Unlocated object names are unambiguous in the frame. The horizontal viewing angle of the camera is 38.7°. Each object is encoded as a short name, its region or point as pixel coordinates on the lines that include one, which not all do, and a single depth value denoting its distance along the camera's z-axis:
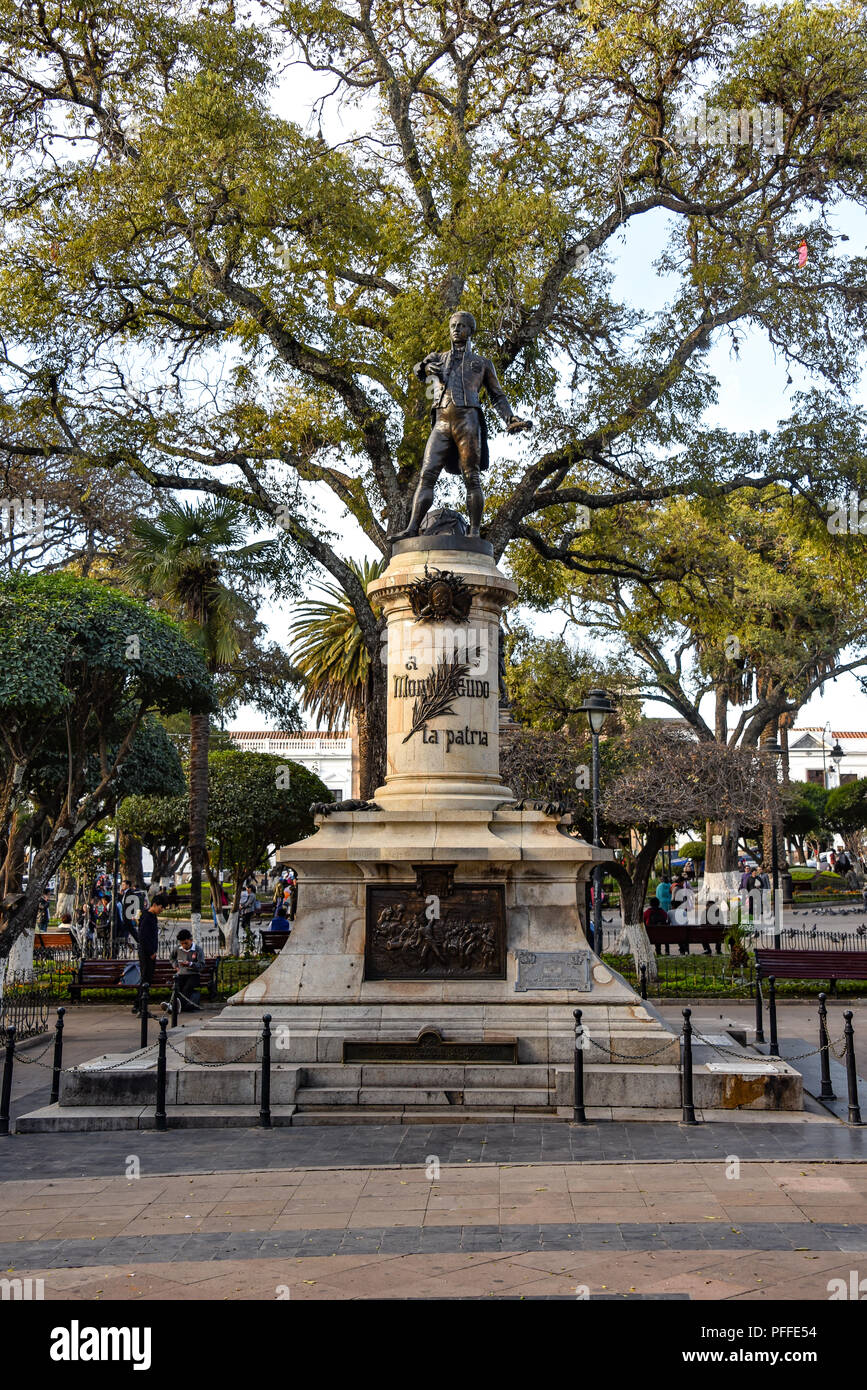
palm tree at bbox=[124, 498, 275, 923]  27.41
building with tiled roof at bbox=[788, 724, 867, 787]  98.75
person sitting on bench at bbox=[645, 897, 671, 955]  28.20
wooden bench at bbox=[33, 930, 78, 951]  30.55
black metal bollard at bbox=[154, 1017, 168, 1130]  10.66
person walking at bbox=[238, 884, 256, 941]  36.93
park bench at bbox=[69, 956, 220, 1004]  21.53
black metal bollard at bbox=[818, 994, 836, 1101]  11.76
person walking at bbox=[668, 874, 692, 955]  36.51
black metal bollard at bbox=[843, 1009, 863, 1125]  10.57
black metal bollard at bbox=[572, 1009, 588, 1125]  10.49
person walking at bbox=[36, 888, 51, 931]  39.33
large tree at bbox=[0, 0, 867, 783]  20.61
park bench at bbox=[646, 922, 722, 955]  25.62
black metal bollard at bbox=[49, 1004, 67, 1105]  11.78
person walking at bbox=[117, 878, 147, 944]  30.95
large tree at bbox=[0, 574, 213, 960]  17.48
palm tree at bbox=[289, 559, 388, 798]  41.28
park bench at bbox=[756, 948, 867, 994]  20.59
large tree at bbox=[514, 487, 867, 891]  24.84
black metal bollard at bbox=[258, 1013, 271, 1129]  10.61
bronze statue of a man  14.49
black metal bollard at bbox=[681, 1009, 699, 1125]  10.45
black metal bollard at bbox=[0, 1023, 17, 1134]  10.61
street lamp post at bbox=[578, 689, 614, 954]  21.95
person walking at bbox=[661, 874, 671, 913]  34.15
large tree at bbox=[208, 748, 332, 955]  32.44
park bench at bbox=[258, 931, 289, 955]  26.05
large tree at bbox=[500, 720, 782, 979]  23.25
